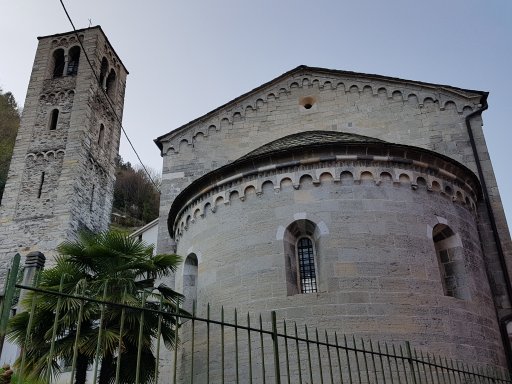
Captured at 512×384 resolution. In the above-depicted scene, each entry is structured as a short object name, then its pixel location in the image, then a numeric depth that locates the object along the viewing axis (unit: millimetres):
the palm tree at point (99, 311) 7266
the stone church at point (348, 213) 8445
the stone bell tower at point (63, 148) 22719
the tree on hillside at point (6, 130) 37719
